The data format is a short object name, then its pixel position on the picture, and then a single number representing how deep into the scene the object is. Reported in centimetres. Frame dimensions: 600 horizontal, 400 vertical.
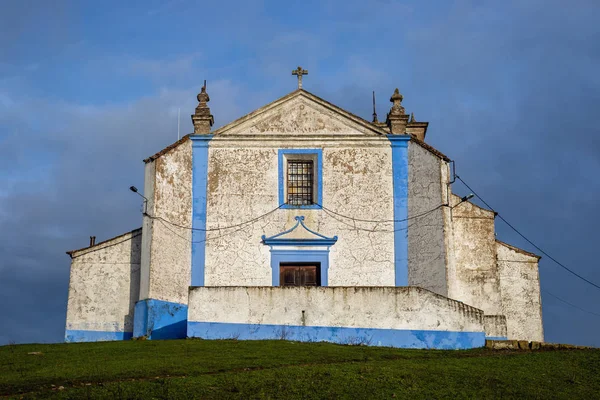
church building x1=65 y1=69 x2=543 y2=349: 2475
